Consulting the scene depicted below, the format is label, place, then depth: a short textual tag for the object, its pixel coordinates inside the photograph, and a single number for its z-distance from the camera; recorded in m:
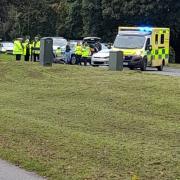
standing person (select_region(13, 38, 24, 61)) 30.57
